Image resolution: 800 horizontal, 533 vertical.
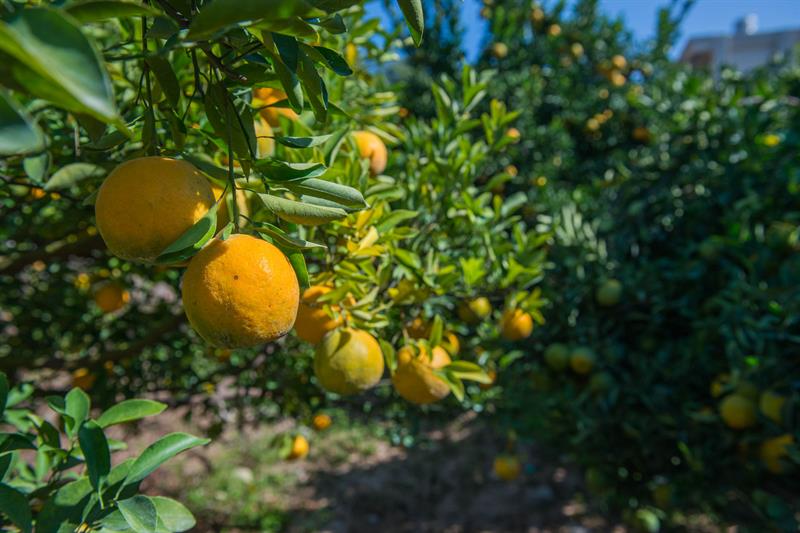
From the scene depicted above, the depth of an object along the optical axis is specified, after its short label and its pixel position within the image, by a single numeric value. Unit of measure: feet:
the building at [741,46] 47.01
